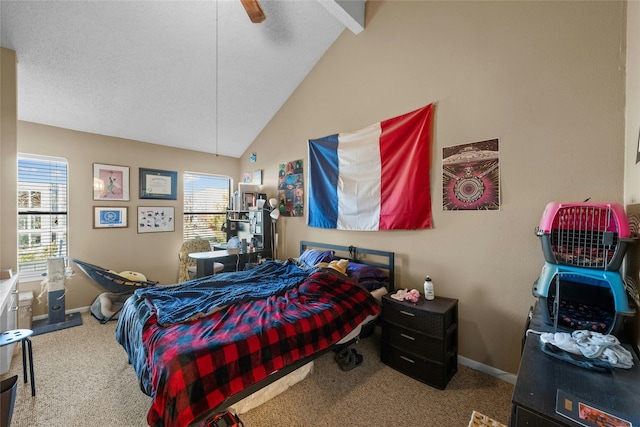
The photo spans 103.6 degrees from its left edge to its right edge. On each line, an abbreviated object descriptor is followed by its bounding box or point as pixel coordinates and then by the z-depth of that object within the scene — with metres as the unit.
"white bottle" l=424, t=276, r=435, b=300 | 2.14
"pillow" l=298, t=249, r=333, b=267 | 2.90
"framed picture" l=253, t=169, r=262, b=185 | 4.30
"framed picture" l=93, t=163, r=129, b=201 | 3.49
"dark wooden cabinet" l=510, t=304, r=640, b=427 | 0.75
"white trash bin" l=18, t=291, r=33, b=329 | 2.65
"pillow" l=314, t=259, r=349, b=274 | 2.54
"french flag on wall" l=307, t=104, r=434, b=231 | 2.37
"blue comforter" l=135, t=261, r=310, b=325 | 1.80
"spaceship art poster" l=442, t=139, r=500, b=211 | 2.00
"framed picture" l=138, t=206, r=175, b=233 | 3.86
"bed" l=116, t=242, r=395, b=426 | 1.28
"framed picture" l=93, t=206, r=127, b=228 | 3.49
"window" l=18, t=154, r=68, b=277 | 3.12
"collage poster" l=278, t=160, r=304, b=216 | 3.58
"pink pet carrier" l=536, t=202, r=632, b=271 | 1.30
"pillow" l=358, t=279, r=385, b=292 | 2.46
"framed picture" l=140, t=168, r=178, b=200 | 3.87
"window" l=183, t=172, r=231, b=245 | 4.40
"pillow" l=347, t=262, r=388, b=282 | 2.50
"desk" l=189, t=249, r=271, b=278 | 3.26
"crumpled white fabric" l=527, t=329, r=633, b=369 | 0.98
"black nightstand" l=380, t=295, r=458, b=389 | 1.90
